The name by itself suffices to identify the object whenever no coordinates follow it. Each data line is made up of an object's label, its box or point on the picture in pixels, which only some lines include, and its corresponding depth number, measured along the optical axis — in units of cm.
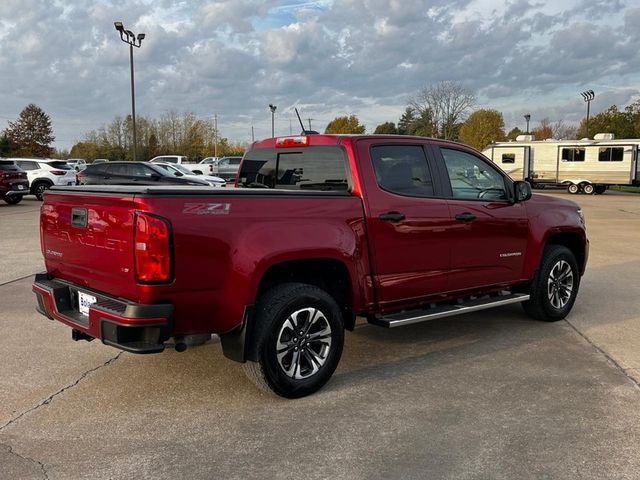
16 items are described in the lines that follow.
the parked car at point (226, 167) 3344
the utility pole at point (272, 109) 5288
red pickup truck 355
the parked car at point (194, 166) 3425
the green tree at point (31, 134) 8469
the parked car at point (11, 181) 2080
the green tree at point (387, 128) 7891
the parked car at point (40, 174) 2386
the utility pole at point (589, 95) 5522
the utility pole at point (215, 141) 7770
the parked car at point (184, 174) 2168
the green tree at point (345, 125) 8381
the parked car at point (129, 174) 1956
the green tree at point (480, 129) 5875
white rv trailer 3078
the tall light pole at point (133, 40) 3101
